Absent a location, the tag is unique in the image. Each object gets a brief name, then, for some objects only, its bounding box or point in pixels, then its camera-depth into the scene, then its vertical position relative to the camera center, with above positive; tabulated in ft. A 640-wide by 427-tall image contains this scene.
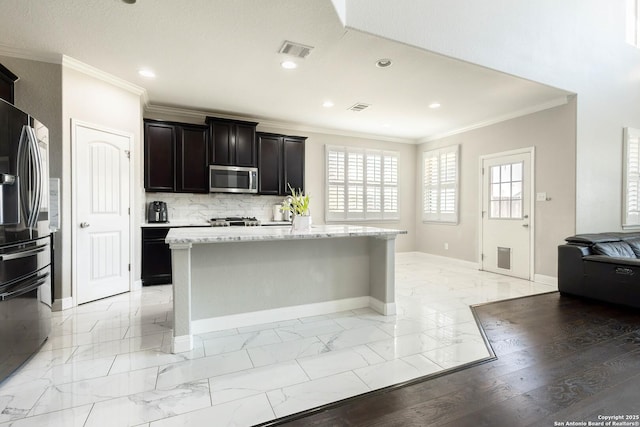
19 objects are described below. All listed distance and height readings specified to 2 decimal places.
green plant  10.12 +0.15
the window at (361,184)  20.20 +1.83
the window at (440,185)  20.03 +1.80
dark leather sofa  10.99 -2.13
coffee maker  15.25 -0.09
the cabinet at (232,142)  16.12 +3.66
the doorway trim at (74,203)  11.17 +0.25
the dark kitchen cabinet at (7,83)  9.69 +4.11
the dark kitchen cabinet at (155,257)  14.17 -2.19
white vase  9.94 -0.37
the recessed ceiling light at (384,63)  10.75 +5.28
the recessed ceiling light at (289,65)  11.02 +5.31
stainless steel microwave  16.12 +1.67
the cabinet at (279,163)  17.42 +2.77
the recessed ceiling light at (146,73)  11.59 +5.29
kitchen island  7.82 -2.03
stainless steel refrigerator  6.26 -0.61
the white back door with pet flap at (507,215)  15.81 -0.18
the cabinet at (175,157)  15.02 +2.68
